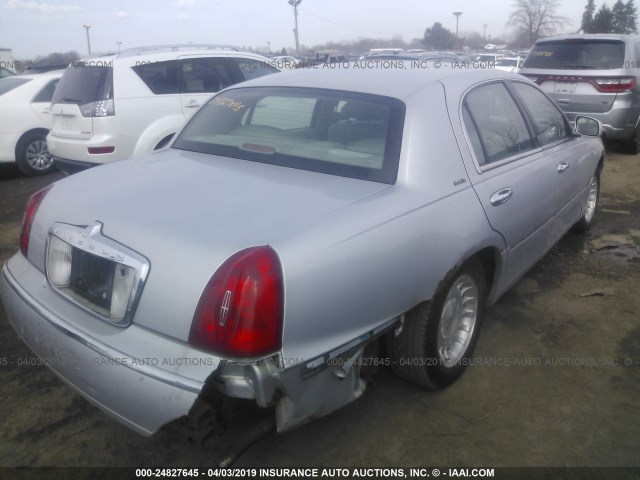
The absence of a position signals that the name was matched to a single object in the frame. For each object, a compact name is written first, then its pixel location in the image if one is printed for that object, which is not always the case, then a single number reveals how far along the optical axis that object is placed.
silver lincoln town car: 1.82
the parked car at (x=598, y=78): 7.66
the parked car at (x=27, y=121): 7.54
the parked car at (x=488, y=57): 21.90
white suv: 5.68
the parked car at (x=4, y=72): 13.23
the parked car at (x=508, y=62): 20.72
